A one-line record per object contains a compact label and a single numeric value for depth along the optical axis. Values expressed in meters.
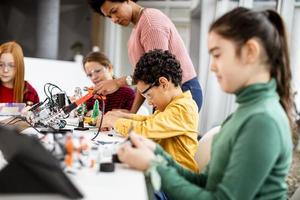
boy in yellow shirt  1.24
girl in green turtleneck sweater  0.77
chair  1.29
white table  0.71
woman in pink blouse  1.55
